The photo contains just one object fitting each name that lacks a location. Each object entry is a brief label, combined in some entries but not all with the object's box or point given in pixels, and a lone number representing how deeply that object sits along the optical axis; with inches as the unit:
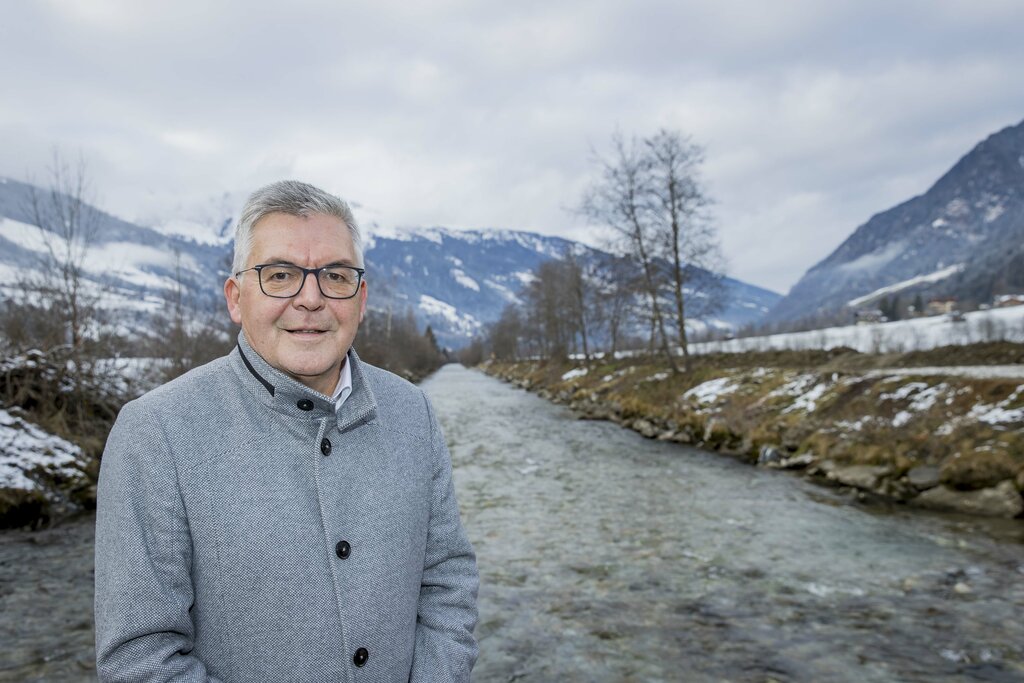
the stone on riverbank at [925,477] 408.2
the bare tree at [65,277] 509.7
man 65.4
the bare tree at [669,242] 909.2
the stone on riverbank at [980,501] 355.3
